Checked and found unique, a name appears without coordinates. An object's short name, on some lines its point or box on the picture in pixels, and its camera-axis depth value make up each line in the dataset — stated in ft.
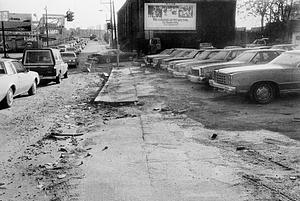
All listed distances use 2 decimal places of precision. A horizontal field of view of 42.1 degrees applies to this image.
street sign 135.74
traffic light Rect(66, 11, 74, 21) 150.51
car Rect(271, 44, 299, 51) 55.06
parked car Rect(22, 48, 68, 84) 60.59
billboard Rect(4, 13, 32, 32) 265.95
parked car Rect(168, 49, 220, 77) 58.44
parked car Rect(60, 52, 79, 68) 108.65
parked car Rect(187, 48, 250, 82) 51.85
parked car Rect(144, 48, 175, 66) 95.79
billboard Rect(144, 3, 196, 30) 148.56
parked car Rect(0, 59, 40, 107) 38.22
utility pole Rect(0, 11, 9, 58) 135.74
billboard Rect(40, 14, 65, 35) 301.69
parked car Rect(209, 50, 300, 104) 36.47
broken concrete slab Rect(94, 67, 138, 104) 41.86
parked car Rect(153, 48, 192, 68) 79.87
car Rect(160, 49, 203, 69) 72.26
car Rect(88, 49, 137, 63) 131.44
